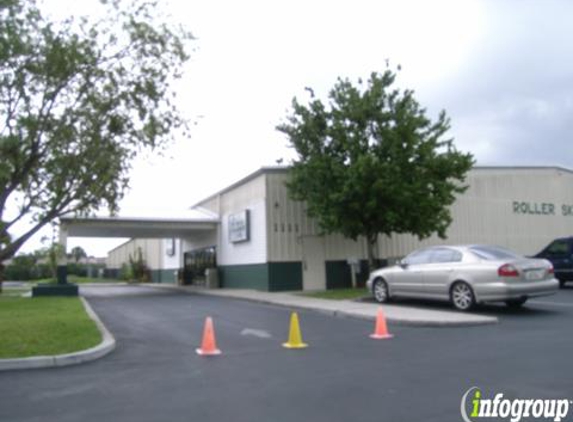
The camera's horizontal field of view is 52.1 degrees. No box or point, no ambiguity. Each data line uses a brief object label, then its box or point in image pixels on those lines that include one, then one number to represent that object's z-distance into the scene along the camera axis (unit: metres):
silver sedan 13.05
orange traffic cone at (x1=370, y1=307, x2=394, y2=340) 10.89
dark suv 20.30
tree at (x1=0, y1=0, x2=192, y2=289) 10.08
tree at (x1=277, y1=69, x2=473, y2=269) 19.75
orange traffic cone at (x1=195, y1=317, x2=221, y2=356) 9.51
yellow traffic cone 10.06
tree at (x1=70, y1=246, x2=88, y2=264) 85.41
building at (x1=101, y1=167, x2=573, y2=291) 24.25
